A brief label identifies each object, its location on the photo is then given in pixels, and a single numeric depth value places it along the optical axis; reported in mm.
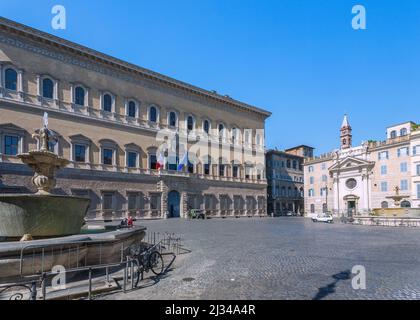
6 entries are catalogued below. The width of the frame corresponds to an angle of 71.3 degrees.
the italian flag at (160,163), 36188
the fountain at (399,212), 28856
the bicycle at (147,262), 7557
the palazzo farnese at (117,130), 26469
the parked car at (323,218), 35094
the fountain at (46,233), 6277
